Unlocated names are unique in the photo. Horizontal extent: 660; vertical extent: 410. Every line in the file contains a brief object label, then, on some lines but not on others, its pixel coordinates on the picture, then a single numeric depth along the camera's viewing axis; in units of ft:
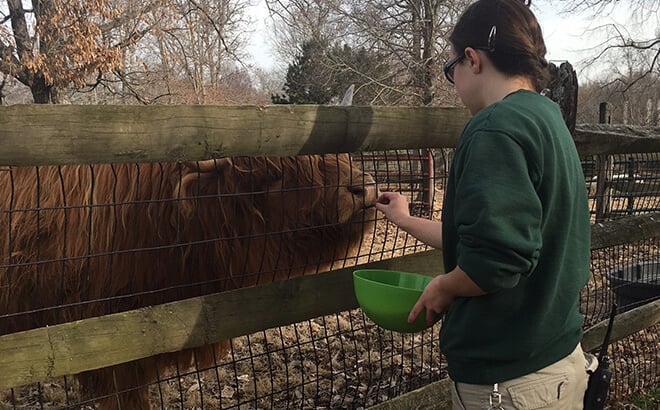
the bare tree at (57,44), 35.12
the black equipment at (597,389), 6.31
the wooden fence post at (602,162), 23.44
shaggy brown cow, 9.08
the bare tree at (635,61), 64.64
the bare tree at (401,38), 50.67
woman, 4.63
